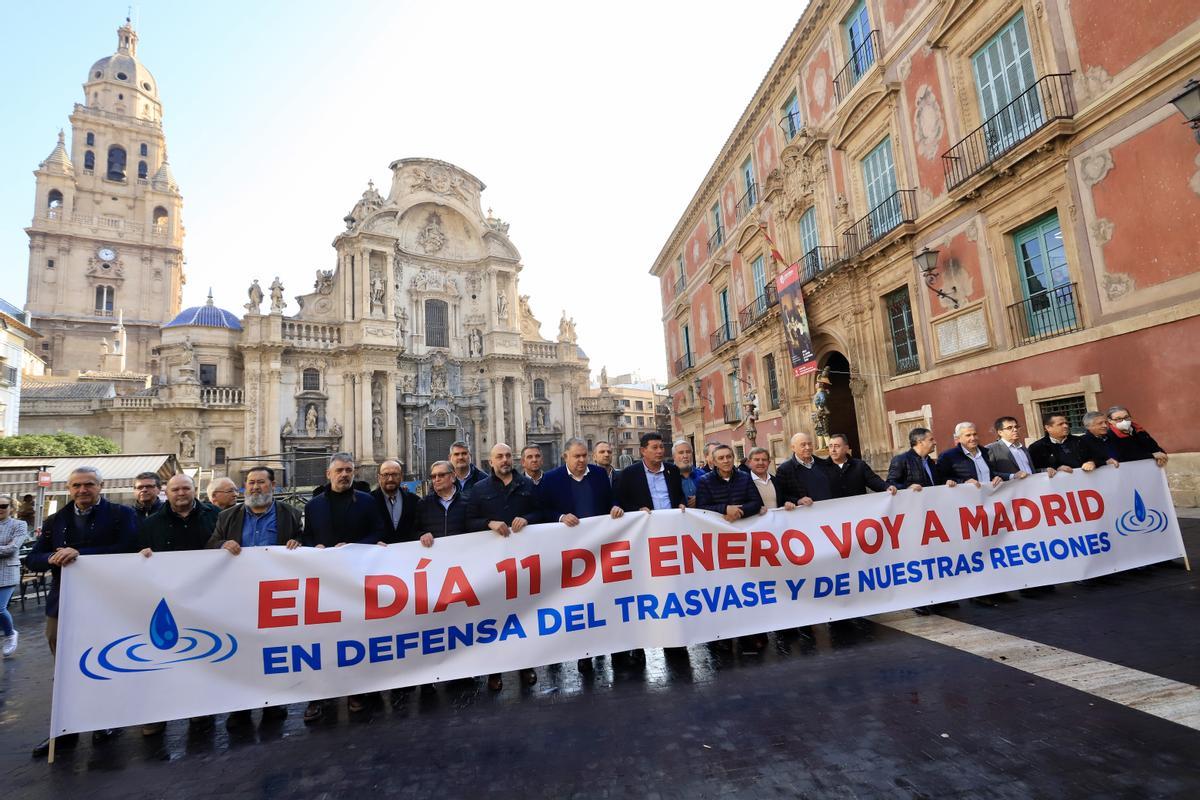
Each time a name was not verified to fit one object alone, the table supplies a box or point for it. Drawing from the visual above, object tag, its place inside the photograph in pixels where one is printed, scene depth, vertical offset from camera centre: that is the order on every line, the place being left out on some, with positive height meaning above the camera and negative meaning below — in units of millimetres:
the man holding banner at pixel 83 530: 4145 -149
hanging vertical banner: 16141 +4058
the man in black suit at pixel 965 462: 5758 -178
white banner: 3723 -930
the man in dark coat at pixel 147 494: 5031 +105
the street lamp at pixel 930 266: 11875 +3957
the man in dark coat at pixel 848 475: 5590 -217
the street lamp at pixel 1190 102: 6031 +3611
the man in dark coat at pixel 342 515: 4465 -197
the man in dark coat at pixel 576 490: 5203 -149
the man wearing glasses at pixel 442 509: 4840 -220
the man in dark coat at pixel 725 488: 4961 -228
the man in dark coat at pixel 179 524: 4250 -162
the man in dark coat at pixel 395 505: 4871 -166
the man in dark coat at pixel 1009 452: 5918 -116
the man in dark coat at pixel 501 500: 4801 -180
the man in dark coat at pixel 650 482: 5168 -135
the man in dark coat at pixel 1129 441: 6129 -89
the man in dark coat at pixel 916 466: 5668 -176
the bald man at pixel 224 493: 4480 +58
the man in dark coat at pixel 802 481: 5438 -239
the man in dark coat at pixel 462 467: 5520 +154
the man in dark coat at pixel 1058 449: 6148 -125
